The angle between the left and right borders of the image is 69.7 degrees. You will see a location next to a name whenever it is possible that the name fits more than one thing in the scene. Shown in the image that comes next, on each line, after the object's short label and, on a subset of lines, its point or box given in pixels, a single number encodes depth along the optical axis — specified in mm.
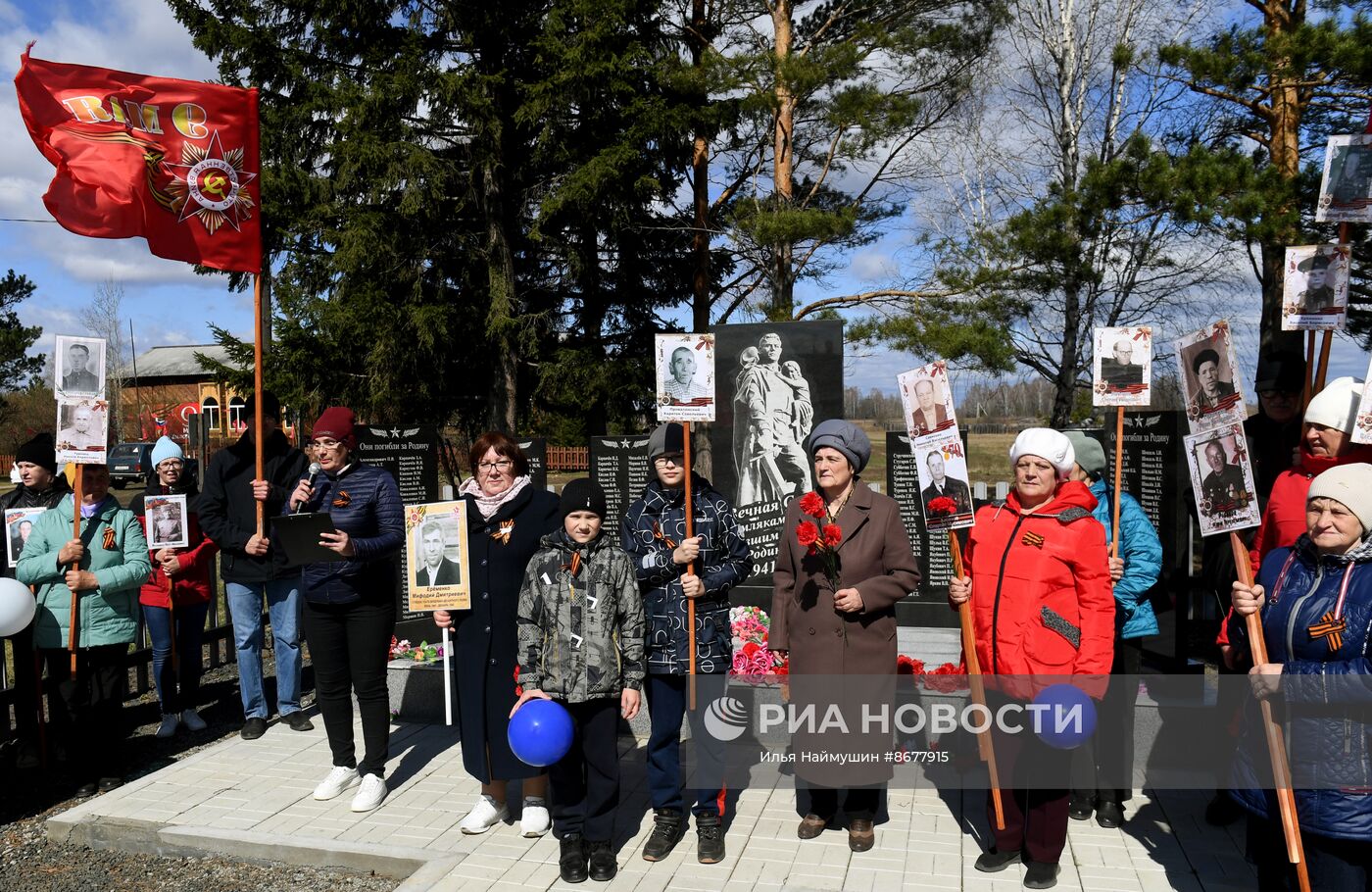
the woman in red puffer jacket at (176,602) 6836
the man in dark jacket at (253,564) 6250
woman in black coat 4820
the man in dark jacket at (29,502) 5594
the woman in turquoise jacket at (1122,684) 4863
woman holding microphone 5121
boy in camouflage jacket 4297
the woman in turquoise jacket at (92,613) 5488
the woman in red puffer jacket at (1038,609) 4043
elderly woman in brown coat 4430
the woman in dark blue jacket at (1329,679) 3102
